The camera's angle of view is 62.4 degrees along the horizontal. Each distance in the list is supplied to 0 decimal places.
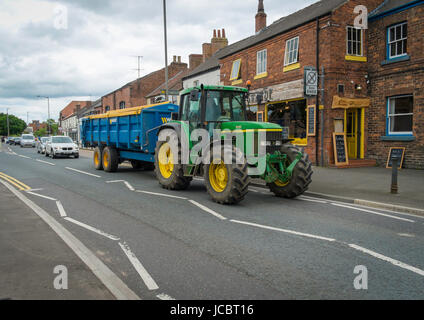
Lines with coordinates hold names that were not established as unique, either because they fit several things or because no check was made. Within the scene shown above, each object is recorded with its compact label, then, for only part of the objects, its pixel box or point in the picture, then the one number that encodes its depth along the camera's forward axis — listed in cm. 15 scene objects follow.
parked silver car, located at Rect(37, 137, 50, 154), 2935
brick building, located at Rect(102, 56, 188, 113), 4238
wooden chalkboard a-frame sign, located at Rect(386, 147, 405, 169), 1420
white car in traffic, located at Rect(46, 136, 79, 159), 2355
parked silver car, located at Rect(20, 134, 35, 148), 4844
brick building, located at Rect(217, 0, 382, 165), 1531
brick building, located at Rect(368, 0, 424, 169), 1373
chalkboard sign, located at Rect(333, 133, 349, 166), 1514
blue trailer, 1222
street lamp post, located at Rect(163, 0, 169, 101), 1959
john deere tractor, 782
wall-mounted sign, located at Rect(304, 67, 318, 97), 1473
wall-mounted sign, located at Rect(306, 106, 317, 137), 1576
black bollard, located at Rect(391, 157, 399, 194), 903
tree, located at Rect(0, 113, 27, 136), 11819
